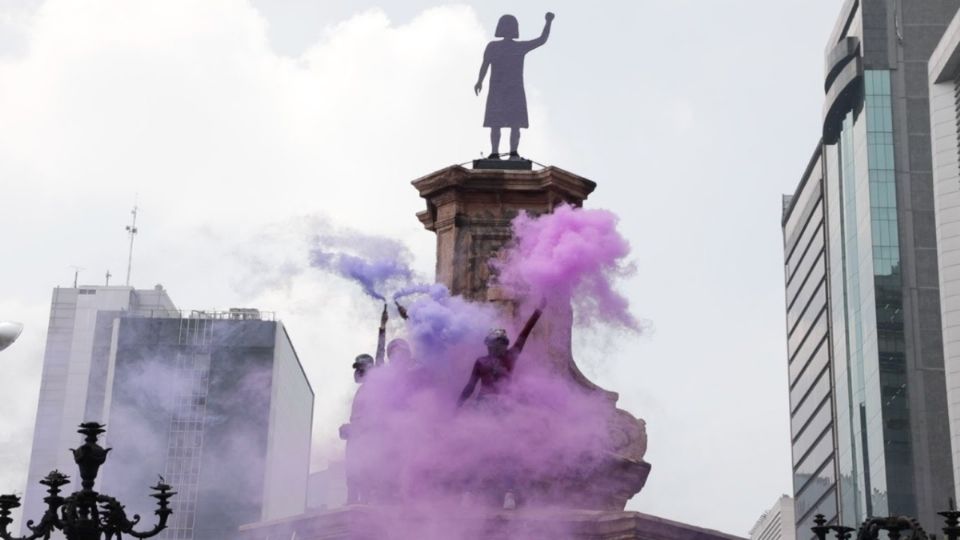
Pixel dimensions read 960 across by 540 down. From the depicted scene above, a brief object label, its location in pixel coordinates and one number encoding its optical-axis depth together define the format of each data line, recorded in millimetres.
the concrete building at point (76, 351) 115688
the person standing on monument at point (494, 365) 22500
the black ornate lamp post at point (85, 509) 16875
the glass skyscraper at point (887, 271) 85438
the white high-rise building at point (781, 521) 158625
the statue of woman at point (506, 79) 27203
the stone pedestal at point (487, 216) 24797
